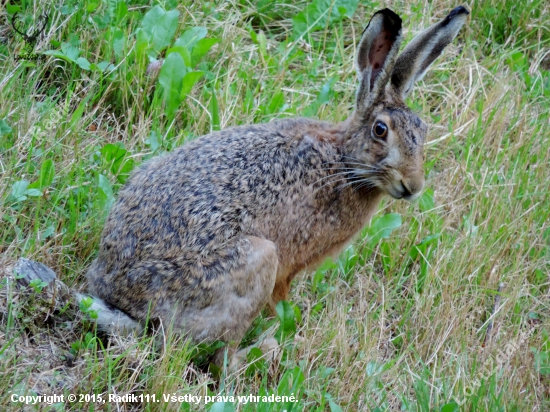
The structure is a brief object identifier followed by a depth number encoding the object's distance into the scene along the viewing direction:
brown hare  8.94
